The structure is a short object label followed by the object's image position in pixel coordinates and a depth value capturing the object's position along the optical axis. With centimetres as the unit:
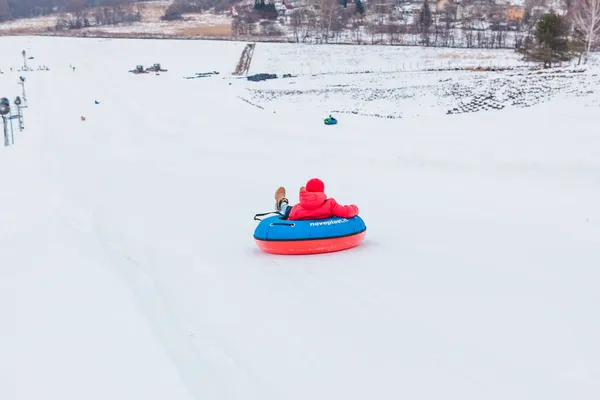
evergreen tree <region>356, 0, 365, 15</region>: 9912
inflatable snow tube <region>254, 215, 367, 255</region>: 870
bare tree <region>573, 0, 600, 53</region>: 4187
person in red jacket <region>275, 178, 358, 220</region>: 884
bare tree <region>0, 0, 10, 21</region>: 14242
